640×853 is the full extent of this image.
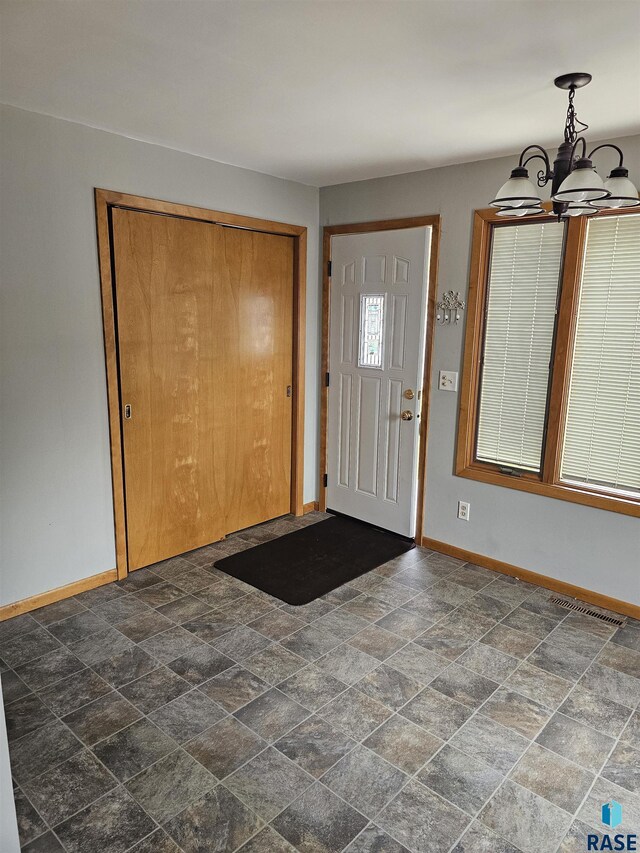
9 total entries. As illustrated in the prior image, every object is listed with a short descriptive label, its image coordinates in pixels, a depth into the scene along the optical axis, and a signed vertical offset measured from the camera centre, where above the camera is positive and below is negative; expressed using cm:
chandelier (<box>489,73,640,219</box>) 186 +50
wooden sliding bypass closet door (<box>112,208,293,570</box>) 321 -31
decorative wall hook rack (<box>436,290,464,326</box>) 347 +15
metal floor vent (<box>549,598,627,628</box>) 296 -150
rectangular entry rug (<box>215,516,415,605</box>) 332 -148
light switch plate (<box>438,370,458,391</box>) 356 -31
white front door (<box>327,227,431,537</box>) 371 -29
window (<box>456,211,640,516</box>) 293 -15
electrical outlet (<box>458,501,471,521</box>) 362 -114
